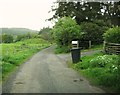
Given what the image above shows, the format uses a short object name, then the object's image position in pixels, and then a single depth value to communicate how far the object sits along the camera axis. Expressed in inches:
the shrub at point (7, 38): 4398.6
